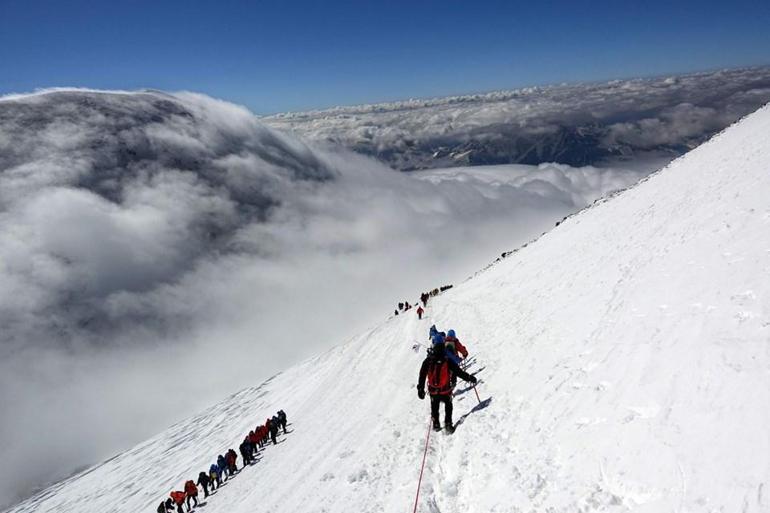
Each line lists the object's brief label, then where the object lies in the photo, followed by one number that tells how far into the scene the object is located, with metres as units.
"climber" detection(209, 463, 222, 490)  20.14
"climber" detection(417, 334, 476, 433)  10.34
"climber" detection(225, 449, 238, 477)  20.47
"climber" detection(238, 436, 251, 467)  20.50
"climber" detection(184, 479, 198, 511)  19.48
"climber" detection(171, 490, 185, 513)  19.30
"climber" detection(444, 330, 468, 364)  14.35
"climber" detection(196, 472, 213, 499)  19.89
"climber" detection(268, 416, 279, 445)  21.27
